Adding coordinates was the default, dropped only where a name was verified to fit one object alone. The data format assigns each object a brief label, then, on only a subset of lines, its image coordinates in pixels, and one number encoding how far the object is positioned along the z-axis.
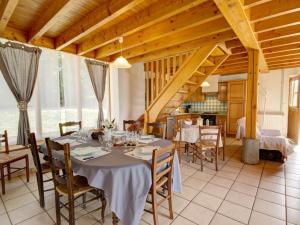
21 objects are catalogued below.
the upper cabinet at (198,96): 6.52
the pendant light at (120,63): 2.54
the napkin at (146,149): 1.80
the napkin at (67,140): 2.27
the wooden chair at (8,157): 2.39
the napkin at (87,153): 1.68
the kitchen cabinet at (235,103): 5.54
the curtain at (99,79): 3.98
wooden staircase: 3.41
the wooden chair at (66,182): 1.50
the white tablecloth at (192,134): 3.33
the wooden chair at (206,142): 3.06
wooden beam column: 3.24
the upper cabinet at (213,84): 6.06
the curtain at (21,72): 2.74
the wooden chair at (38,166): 1.91
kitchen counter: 5.98
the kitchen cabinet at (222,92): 5.98
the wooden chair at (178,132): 3.39
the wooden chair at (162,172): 1.51
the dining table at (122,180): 1.46
